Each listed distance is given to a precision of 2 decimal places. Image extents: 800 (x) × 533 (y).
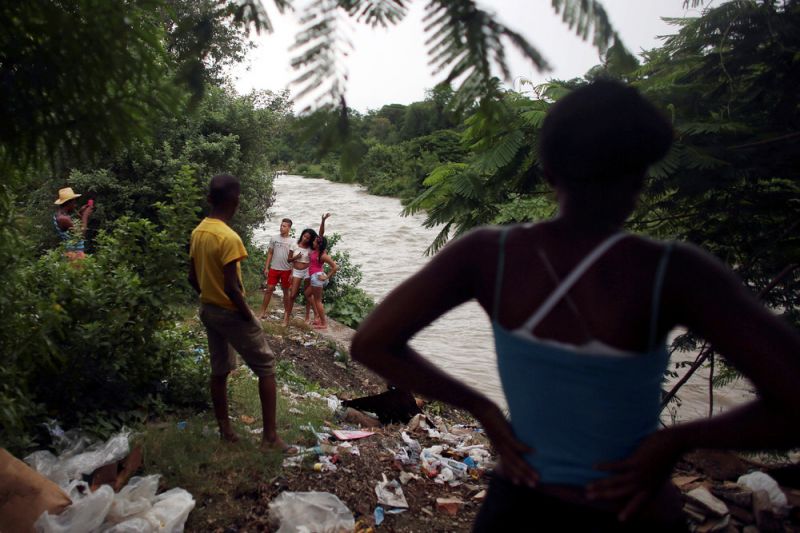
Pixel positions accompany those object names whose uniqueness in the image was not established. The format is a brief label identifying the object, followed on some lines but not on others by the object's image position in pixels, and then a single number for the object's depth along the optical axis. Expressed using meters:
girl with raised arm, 9.56
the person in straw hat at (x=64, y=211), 6.50
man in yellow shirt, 3.77
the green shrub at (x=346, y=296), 11.58
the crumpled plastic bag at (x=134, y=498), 2.91
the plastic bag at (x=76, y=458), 3.17
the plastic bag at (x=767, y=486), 3.91
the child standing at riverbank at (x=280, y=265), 9.45
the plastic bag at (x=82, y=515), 2.67
